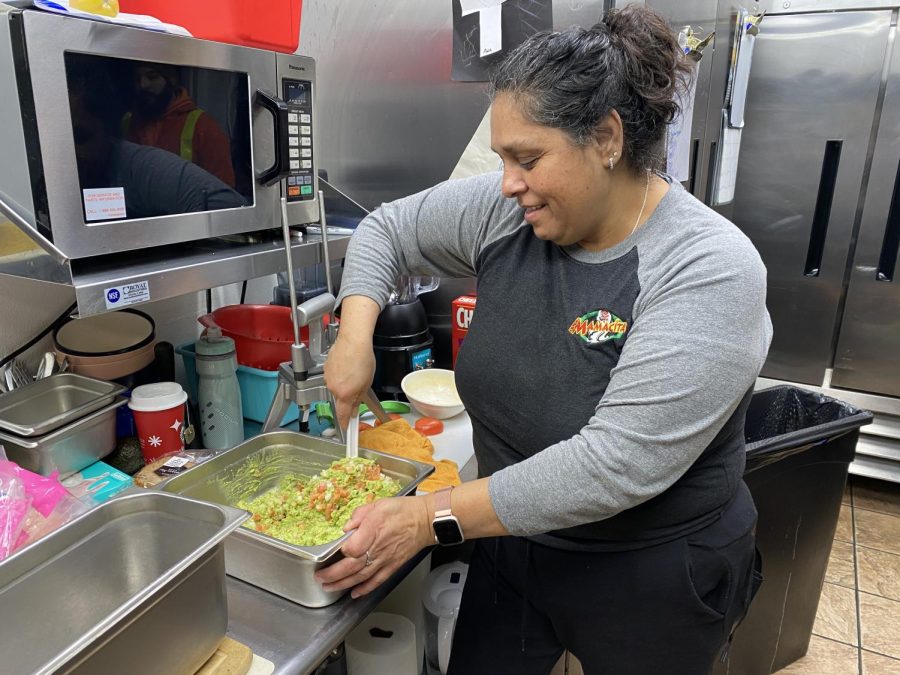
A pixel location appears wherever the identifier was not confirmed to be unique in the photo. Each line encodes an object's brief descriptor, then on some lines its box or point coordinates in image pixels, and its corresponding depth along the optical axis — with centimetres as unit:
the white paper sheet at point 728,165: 266
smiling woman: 89
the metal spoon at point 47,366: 136
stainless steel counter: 93
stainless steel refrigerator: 284
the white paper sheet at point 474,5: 179
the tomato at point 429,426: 167
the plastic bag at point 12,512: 95
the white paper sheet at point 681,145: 186
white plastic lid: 131
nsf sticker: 99
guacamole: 110
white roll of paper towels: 159
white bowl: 171
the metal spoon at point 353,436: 125
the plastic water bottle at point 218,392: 139
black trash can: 170
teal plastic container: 151
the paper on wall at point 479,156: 188
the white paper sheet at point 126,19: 91
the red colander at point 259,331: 155
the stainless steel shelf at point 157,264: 97
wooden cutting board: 87
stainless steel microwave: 91
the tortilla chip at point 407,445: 141
